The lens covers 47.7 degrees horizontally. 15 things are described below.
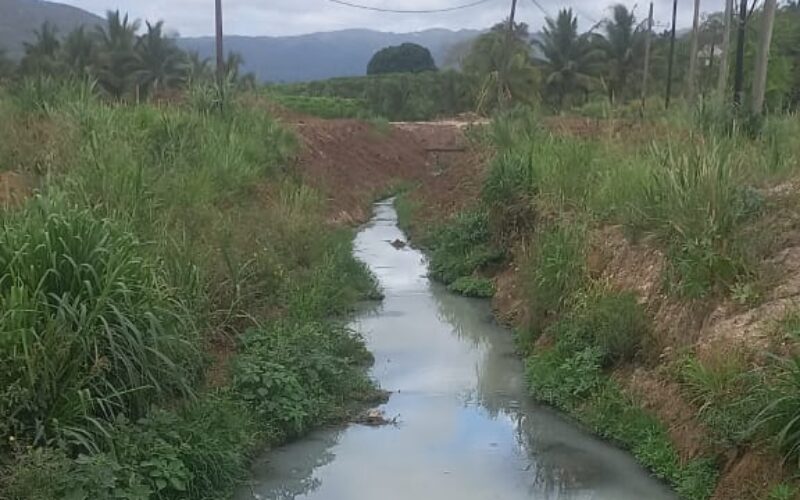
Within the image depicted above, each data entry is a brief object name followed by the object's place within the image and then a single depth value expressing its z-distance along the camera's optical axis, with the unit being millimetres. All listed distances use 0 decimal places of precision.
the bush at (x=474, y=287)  11609
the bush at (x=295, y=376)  6621
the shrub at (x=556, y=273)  8773
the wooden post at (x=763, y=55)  12367
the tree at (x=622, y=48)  41125
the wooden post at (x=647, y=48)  30633
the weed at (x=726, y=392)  5387
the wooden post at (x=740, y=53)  14782
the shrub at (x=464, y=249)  12438
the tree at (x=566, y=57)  40344
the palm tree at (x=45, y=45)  33438
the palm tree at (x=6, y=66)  28331
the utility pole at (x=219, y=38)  20216
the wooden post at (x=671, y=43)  28405
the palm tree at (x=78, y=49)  33406
